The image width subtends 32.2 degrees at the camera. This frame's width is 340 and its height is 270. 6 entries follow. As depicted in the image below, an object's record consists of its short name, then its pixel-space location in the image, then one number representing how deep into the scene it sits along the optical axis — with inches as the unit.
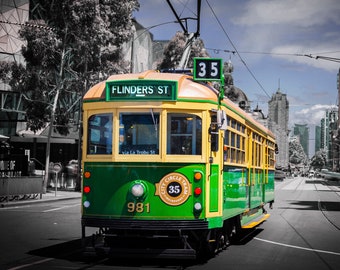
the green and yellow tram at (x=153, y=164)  360.5
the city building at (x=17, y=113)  1633.9
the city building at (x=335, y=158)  7119.1
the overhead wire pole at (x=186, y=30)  564.6
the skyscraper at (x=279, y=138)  6953.7
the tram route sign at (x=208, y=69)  401.4
